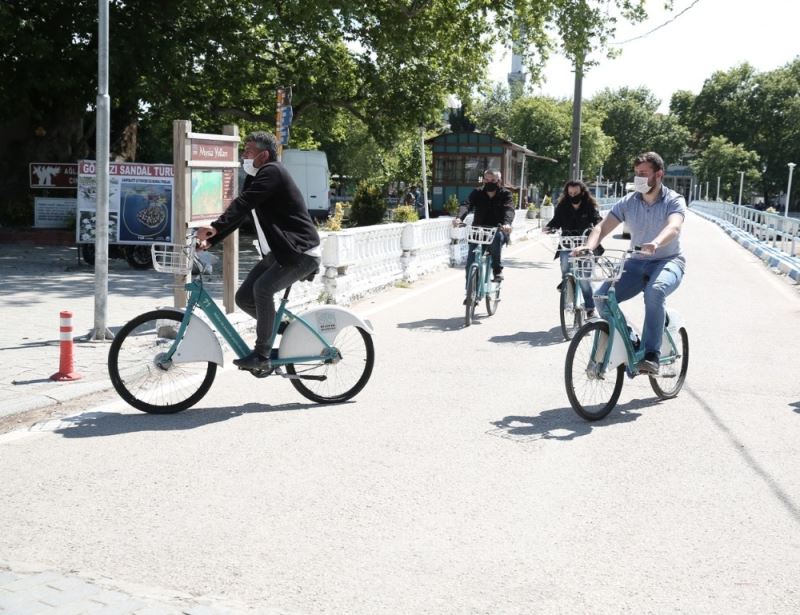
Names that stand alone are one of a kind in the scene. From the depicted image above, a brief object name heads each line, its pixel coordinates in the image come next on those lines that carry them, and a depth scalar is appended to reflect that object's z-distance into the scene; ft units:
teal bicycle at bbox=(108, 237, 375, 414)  22.03
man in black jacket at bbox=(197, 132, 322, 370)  22.08
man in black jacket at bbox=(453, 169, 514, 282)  40.11
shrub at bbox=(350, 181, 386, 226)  104.99
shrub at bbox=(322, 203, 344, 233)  66.68
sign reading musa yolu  32.09
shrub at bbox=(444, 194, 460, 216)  134.72
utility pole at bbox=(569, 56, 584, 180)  101.50
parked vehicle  134.85
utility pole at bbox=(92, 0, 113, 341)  29.91
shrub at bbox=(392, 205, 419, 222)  92.05
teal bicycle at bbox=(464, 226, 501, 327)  38.04
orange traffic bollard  24.64
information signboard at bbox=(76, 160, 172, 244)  50.19
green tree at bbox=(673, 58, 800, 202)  385.91
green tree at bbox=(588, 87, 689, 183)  409.69
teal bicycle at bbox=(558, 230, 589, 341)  35.14
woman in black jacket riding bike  37.68
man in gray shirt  23.20
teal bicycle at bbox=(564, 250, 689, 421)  22.11
